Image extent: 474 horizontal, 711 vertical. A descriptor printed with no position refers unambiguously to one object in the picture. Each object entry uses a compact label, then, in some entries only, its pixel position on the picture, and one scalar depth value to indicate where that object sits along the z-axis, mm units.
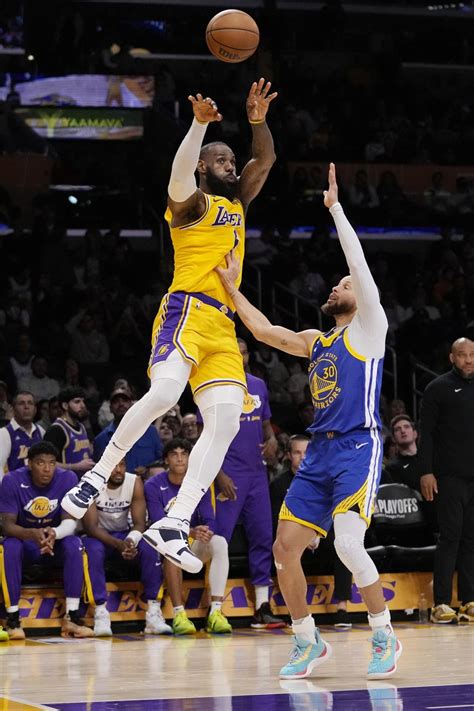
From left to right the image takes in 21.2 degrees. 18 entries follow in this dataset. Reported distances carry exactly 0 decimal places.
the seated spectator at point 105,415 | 13219
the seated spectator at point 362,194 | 19797
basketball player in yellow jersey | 6988
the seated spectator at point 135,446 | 11289
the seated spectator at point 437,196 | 20375
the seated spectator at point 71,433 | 11258
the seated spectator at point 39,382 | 14273
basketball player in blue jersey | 7215
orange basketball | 7160
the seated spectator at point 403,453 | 12000
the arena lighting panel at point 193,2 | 23859
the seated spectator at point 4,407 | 12516
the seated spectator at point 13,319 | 15359
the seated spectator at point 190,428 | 11723
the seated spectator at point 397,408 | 14469
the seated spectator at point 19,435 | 11070
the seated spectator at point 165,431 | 12335
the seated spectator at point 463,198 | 20438
